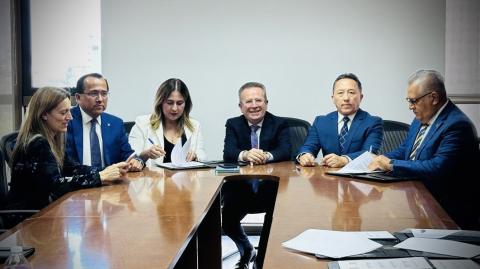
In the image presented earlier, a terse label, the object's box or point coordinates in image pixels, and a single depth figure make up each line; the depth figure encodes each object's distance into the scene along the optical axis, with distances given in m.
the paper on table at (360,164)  2.99
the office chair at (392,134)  3.94
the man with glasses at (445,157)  2.65
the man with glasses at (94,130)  3.36
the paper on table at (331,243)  1.42
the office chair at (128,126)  4.04
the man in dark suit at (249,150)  3.73
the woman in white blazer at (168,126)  3.72
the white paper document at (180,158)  3.30
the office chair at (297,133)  3.96
